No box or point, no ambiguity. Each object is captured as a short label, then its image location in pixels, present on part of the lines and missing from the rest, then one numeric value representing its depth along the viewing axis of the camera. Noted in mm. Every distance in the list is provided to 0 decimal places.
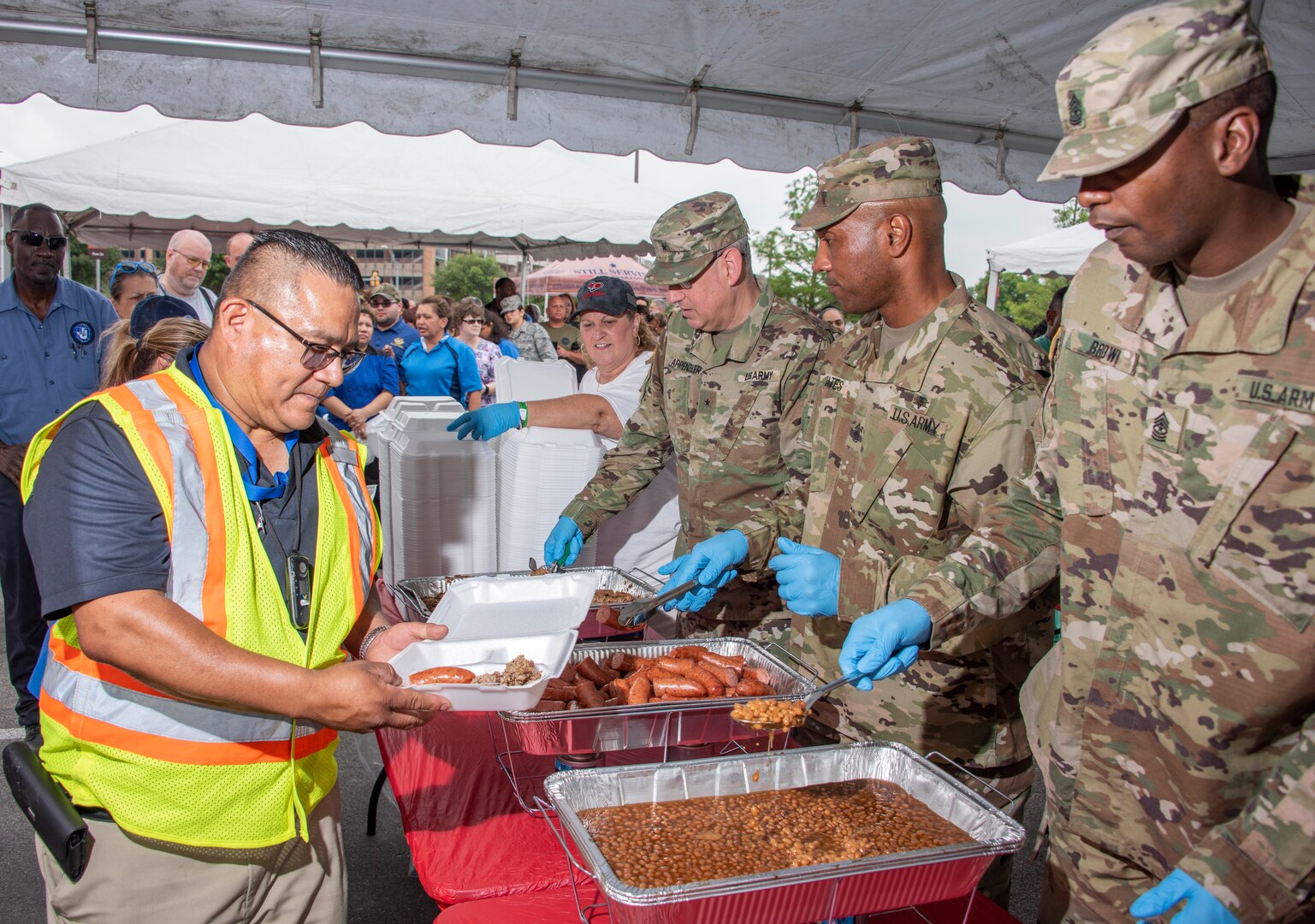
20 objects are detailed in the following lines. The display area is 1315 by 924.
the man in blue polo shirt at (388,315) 7609
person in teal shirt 7656
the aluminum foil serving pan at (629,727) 1818
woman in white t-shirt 3615
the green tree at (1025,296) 28017
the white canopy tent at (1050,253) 10711
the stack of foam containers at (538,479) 3467
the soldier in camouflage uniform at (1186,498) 1202
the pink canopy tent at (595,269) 14375
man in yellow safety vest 1346
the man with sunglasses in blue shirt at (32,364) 3840
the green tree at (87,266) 55531
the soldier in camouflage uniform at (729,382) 2852
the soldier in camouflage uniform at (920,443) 1947
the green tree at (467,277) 72375
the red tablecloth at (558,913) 1575
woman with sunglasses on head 6500
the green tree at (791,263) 31744
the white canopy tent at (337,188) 8070
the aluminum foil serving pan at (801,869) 1188
